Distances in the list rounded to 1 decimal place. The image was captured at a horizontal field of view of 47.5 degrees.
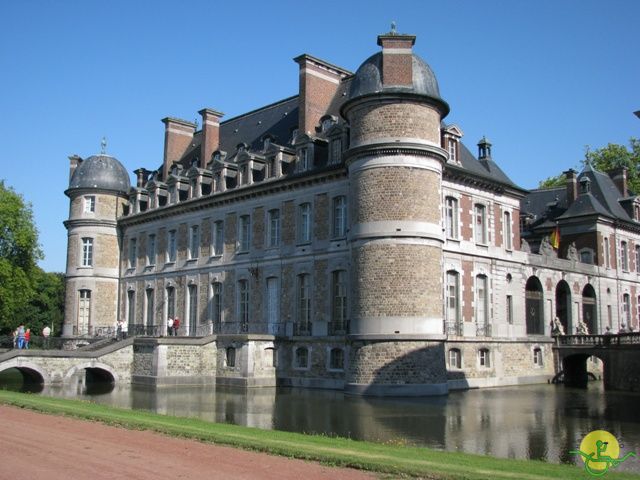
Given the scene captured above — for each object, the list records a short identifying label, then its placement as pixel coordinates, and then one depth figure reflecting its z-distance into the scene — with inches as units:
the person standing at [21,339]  1306.6
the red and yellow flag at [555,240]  1523.1
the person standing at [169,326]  1413.6
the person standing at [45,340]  1446.5
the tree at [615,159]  2062.5
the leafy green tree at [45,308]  2338.8
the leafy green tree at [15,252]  1606.8
